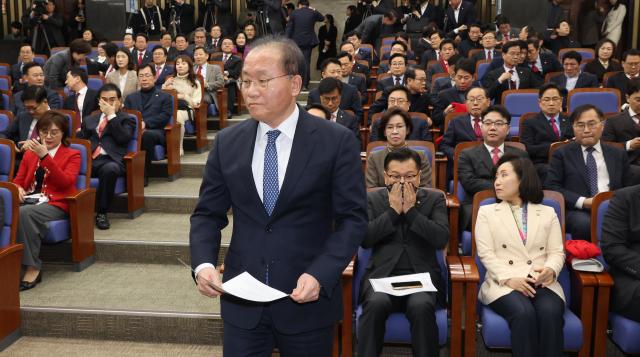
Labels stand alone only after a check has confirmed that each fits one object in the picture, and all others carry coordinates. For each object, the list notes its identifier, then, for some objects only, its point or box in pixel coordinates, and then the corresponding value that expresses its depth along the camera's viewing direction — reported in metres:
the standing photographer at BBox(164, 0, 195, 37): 10.62
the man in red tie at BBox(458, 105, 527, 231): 3.79
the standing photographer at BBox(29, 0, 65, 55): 10.05
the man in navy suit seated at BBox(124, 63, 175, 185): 5.23
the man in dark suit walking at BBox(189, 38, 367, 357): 1.62
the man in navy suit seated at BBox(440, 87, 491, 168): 4.50
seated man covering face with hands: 2.79
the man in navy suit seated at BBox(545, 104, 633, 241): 3.70
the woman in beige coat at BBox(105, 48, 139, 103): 6.56
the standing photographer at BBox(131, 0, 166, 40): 10.30
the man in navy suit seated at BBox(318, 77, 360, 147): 4.91
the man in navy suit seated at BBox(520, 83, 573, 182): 4.37
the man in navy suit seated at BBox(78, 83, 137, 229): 4.46
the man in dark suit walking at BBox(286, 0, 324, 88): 8.82
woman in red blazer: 3.71
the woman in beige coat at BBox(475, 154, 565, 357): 2.66
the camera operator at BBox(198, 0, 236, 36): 10.60
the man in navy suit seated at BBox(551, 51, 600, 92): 6.17
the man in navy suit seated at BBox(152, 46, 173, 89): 7.17
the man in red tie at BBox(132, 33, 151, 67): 8.59
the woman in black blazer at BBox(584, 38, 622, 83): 6.71
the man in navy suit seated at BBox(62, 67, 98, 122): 5.55
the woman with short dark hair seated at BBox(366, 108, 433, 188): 3.58
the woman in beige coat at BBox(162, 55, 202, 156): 6.31
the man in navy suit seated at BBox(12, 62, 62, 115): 5.68
